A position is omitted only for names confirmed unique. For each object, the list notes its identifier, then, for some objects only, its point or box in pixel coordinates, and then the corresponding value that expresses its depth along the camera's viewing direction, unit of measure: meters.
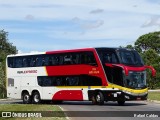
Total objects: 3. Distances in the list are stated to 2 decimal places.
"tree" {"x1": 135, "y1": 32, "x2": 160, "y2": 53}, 116.19
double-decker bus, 31.55
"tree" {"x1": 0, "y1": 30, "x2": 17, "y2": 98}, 83.72
